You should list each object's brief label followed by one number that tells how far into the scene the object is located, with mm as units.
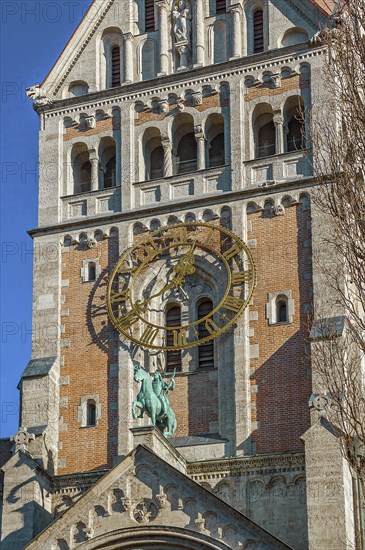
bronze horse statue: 38125
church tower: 36719
